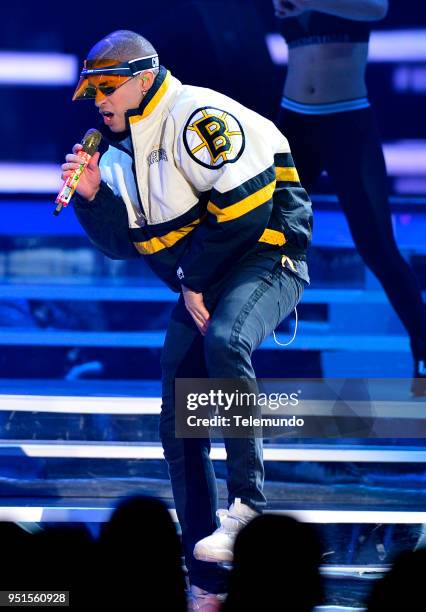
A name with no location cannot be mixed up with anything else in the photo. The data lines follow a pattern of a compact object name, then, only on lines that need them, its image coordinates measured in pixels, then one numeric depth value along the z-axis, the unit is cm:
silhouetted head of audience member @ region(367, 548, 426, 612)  1103
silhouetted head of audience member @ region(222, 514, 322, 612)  1118
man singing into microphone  1204
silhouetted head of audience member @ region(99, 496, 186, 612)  1130
